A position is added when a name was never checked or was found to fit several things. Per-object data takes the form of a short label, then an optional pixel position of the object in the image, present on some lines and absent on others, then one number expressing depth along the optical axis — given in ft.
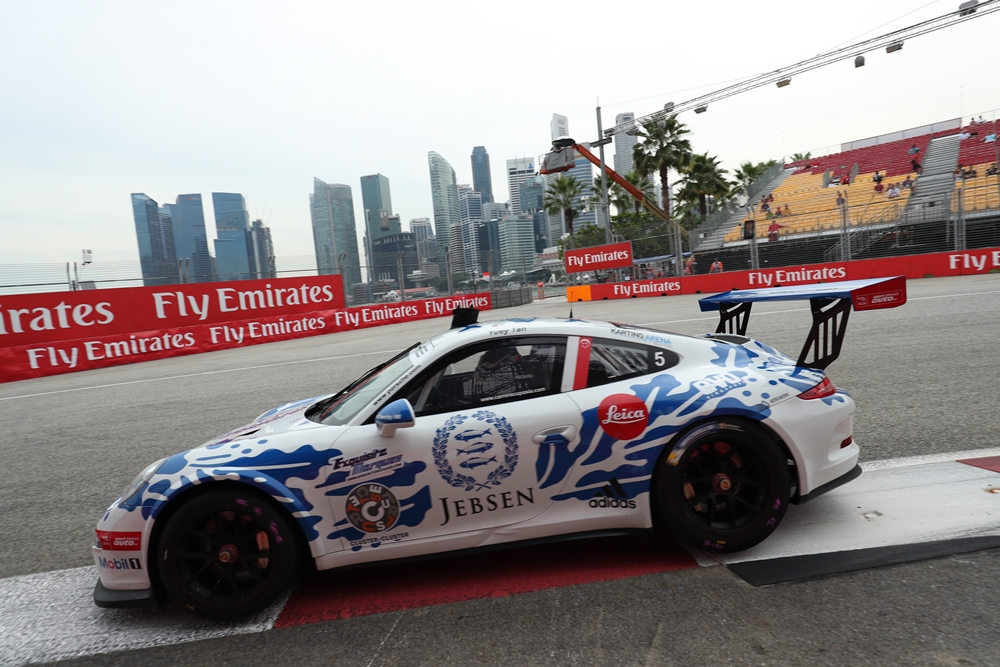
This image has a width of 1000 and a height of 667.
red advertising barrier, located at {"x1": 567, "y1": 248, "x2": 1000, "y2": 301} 63.72
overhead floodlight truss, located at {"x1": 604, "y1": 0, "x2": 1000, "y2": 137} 70.64
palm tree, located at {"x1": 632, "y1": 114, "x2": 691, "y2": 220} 138.51
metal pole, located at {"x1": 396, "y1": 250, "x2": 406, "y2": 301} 86.02
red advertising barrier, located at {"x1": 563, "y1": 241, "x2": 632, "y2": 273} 94.94
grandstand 73.00
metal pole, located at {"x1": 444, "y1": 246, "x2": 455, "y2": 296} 92.40
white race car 9.38
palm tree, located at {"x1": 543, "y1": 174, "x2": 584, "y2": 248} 170.91
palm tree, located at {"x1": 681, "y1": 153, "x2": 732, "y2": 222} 150.61
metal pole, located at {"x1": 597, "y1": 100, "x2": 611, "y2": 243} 100.32
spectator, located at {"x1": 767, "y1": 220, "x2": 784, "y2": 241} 89.60
